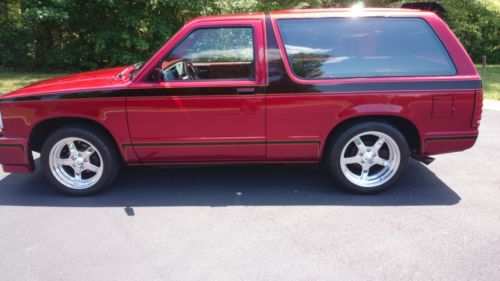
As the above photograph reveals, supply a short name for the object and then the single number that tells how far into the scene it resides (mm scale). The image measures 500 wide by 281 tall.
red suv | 4141
